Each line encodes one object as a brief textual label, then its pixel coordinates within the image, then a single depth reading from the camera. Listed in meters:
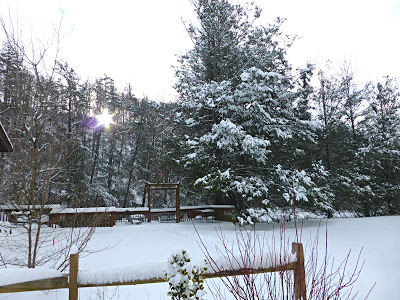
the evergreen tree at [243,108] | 9.48
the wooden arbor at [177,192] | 12.73
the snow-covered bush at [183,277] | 1.94
